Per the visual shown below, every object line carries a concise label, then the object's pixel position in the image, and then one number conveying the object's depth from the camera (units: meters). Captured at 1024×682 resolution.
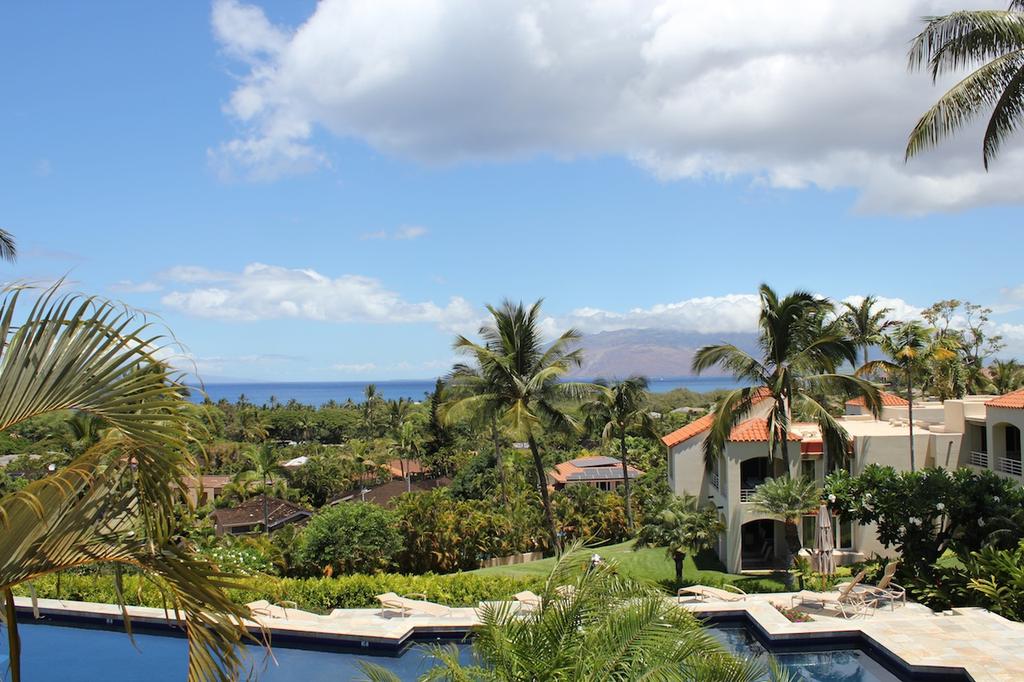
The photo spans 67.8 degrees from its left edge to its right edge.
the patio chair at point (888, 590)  15.05
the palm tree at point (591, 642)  5.90
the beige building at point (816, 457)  21.58
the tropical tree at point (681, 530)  18.06
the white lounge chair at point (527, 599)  14.96
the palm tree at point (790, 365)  18.55
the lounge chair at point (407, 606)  15.79
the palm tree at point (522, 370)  21.55
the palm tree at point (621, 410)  35.12
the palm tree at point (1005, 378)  40.75
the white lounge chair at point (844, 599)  14.70
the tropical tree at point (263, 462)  34.84
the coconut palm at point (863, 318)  33.06
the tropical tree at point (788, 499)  18.14
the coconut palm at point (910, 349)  24.66
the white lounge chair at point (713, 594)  16.30
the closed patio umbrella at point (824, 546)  17.58
